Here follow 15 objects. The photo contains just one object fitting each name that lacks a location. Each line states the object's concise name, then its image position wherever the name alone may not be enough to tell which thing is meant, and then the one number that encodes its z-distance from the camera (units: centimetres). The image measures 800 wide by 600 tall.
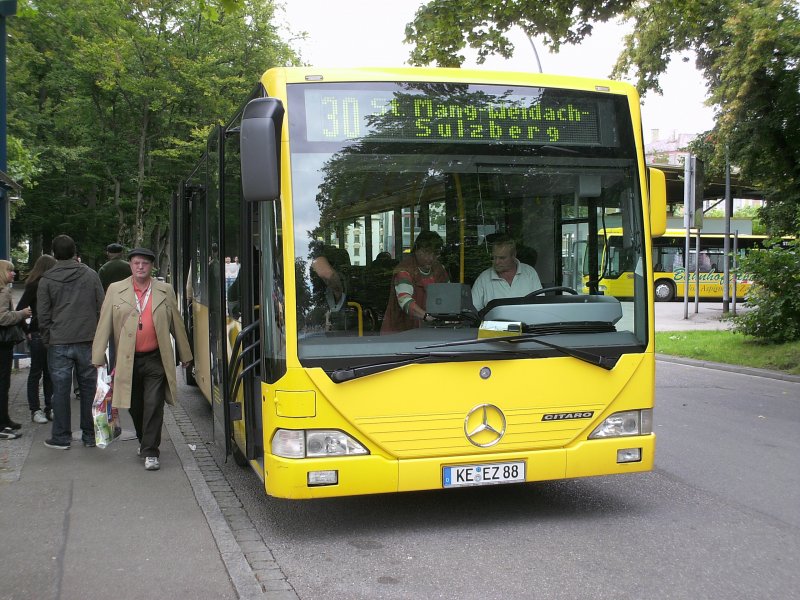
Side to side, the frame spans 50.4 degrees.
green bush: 1501
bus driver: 560
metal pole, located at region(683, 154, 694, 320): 1908
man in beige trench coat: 697
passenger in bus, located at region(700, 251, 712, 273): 3784
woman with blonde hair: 782
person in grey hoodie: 757
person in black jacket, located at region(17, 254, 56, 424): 868
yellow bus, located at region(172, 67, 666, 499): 503
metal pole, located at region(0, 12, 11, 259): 1163
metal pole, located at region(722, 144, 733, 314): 2102
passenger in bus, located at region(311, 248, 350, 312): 515
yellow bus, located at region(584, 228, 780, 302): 3725
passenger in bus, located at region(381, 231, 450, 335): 541
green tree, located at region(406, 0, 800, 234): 1367
